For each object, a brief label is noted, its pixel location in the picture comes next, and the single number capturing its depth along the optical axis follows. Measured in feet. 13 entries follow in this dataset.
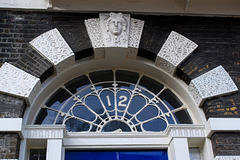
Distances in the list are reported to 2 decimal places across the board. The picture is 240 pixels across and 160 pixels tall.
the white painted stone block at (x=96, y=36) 22.81
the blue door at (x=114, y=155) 20.80
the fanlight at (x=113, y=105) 21.95
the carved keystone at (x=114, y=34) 22.88
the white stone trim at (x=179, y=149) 19.98
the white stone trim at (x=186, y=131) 20.78
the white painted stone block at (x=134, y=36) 22.99
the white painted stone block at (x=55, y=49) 21.99
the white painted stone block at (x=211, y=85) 21.36
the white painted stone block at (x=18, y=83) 20.47
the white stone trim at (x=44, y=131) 20.24
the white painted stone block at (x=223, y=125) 20.24
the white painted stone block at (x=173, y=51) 22.56
